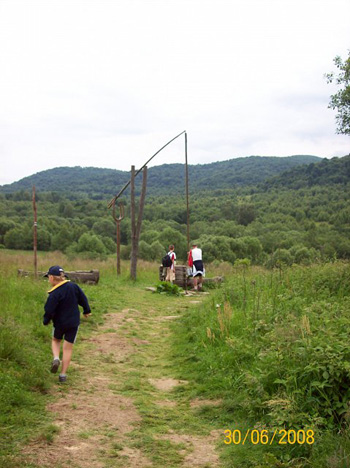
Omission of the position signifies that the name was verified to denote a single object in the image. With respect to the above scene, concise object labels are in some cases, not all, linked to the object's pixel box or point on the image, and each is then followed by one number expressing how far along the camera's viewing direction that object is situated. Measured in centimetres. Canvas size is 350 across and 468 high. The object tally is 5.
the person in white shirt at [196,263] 1548
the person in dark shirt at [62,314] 609
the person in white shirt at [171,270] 1623
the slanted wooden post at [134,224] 1783
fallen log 1528
